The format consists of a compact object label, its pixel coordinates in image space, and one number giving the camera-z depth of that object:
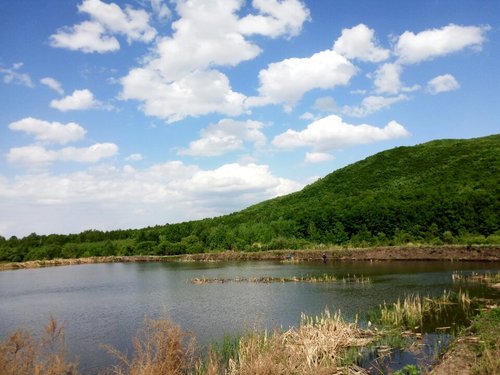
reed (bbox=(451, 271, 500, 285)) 39.28
